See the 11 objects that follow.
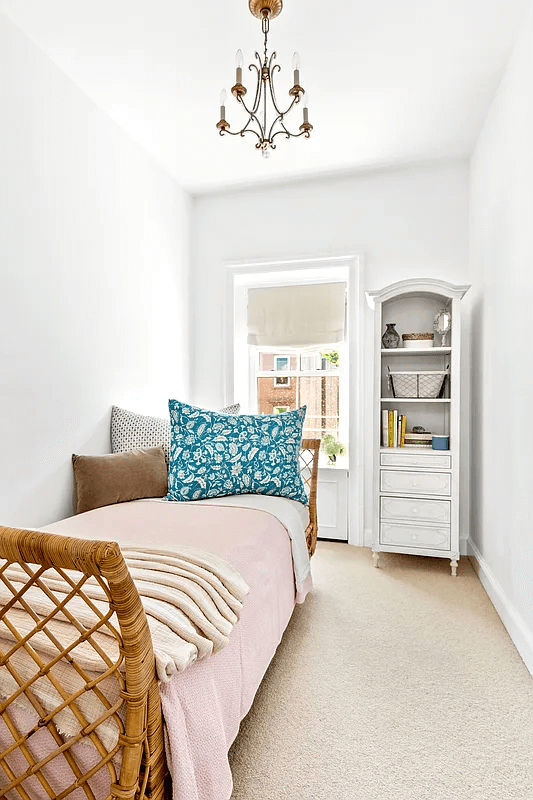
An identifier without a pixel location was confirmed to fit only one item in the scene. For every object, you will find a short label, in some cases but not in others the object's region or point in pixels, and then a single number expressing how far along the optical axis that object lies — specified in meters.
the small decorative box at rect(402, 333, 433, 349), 3.19
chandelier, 1.72
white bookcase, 3.00
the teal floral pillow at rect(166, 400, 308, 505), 2.38
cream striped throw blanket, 0.95
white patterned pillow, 2.77
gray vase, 3.26
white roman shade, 3.75
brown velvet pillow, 2.40
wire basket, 3.19
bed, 0.80
